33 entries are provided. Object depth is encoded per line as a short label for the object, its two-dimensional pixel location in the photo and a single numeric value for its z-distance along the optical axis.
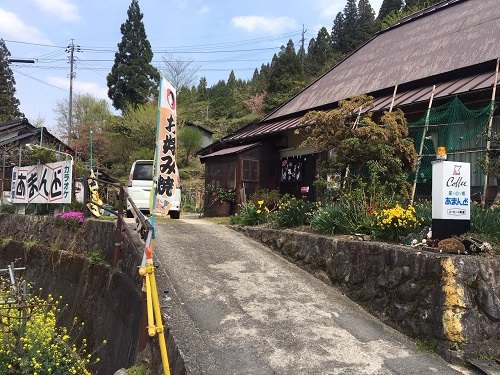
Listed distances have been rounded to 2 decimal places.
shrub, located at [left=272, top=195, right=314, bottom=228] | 9.55
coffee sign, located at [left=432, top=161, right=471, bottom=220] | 6.27
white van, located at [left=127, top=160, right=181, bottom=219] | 13.73
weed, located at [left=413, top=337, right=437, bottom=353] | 5.53
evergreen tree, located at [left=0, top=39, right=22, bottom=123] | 43.72
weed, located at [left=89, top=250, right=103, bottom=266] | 9.76
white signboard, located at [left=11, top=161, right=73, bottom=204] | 12.03
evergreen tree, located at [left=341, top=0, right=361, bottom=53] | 47.91
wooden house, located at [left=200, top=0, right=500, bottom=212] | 9.33
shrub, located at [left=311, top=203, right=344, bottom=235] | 8.19
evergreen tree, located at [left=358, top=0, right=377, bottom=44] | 46.28
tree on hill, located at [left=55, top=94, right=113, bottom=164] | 38.56
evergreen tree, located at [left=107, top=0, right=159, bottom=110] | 44.03
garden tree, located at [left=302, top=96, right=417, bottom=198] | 8.53
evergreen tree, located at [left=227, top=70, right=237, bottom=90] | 68.06
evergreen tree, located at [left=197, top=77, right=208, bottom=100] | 63.53
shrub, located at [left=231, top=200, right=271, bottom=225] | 10.81
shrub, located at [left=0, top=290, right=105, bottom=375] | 6.38
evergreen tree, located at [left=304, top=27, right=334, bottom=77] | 46.83
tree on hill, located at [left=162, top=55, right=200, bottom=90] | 45.28
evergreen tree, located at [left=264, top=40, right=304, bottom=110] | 37.88
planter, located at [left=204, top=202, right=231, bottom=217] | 14.38
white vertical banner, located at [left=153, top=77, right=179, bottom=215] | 6.22
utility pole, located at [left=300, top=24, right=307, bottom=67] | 61.81
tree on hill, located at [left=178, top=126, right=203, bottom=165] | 37.80
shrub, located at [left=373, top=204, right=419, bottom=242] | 6.96
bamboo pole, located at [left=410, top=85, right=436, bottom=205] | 8.98
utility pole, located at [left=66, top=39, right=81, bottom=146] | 41.69
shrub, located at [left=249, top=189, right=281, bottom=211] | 12.73
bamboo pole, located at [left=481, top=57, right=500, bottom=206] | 7.45
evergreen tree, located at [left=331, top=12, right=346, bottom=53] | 50.83
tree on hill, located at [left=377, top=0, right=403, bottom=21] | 44.69
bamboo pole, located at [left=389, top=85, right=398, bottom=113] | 10.02
